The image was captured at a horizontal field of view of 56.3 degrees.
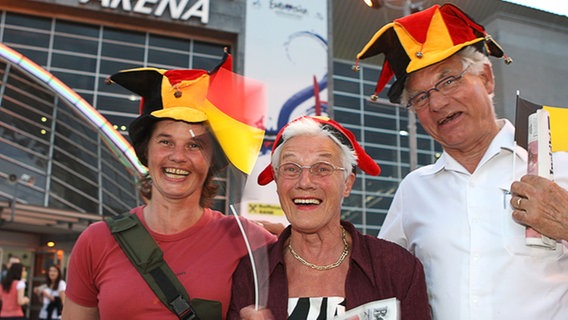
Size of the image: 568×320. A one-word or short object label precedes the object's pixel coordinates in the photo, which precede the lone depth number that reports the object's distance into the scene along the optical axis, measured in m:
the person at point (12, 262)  9.35
